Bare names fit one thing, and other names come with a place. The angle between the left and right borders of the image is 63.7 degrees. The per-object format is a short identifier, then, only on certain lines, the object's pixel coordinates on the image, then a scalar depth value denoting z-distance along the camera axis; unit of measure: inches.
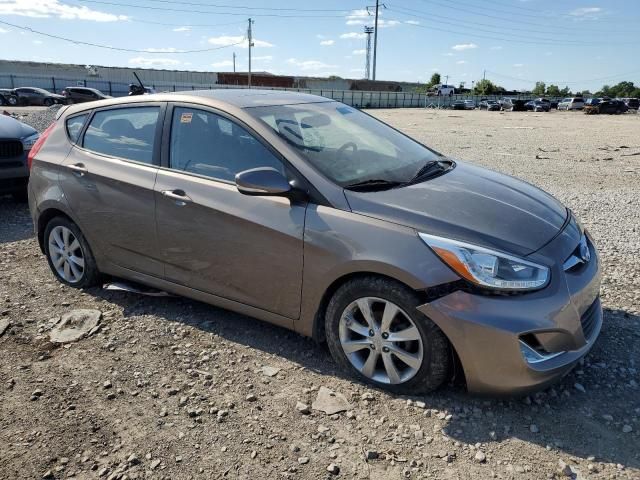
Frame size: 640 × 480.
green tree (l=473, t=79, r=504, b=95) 4253.0
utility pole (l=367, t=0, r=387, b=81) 3157.0
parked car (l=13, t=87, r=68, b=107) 1489.9
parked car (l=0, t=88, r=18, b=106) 1482.5
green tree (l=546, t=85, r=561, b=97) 4709.6
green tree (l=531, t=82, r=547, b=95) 4752.5
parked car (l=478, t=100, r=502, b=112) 2345.0
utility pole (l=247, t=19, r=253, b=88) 2800.9
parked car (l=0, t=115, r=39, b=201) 270.2
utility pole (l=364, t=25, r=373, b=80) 3523.6
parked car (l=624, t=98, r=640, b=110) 2329.7
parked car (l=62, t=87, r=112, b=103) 1384.5
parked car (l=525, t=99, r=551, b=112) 2263.8
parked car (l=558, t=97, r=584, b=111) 2373.3
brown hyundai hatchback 105.3
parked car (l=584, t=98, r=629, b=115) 1932.8
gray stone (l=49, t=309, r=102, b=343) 148.3
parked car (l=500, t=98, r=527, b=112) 2323.3
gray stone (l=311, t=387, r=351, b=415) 114.2
